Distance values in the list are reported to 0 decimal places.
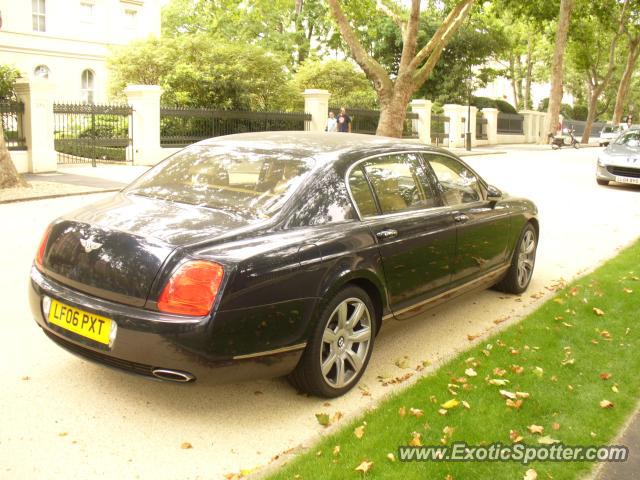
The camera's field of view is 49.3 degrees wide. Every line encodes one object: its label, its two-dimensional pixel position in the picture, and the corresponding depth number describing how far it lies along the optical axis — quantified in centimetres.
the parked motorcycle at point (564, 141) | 3991
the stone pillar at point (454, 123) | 3772
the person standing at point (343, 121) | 2666
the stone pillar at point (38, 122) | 1781
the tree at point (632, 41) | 4447
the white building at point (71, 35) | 3784
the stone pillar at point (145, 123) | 2089
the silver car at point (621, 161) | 1742
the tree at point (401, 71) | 2452
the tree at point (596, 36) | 4225
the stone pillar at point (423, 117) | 3519
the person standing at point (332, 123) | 2570
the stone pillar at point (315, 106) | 2691
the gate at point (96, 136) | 2023
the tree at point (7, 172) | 1405
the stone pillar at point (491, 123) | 4211
